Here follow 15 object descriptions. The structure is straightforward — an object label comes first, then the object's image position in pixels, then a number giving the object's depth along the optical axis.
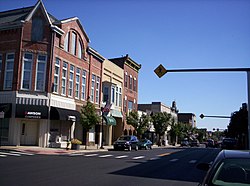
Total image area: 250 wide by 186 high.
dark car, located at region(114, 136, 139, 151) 34.28
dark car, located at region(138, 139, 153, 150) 40.70
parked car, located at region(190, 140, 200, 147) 73.38
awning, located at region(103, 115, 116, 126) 39.84
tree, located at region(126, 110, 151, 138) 46.72
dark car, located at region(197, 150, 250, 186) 4.88
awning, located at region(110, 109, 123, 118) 43.32
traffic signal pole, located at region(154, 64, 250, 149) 15.87
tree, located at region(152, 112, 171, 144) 59.62
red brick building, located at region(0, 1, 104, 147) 28.70
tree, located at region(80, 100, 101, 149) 31.77
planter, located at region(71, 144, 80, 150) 29.51
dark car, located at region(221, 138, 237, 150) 43.84
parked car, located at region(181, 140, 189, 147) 68.74
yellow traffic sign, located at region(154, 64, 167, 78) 16.95
